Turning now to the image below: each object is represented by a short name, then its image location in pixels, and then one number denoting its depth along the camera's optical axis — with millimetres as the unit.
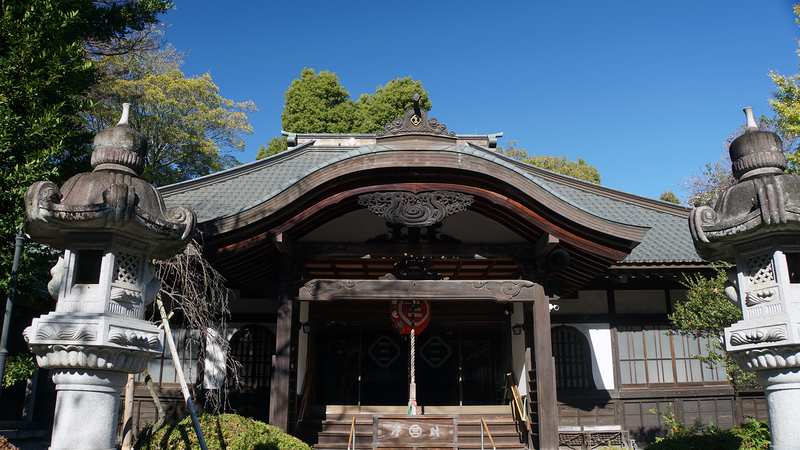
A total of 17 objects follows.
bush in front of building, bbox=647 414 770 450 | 7535
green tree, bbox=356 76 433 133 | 31469
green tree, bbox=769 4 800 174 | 13281
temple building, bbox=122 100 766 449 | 8133
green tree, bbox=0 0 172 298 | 6918
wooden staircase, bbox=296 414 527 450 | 9922
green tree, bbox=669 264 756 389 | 8555
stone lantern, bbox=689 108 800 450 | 4477
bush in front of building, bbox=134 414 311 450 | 6430
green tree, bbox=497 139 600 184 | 36625
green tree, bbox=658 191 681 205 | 30562
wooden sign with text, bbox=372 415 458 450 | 8188
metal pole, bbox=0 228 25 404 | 6371
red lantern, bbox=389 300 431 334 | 9984
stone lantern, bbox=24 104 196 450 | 4051
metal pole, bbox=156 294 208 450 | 5773
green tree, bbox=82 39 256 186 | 25141
